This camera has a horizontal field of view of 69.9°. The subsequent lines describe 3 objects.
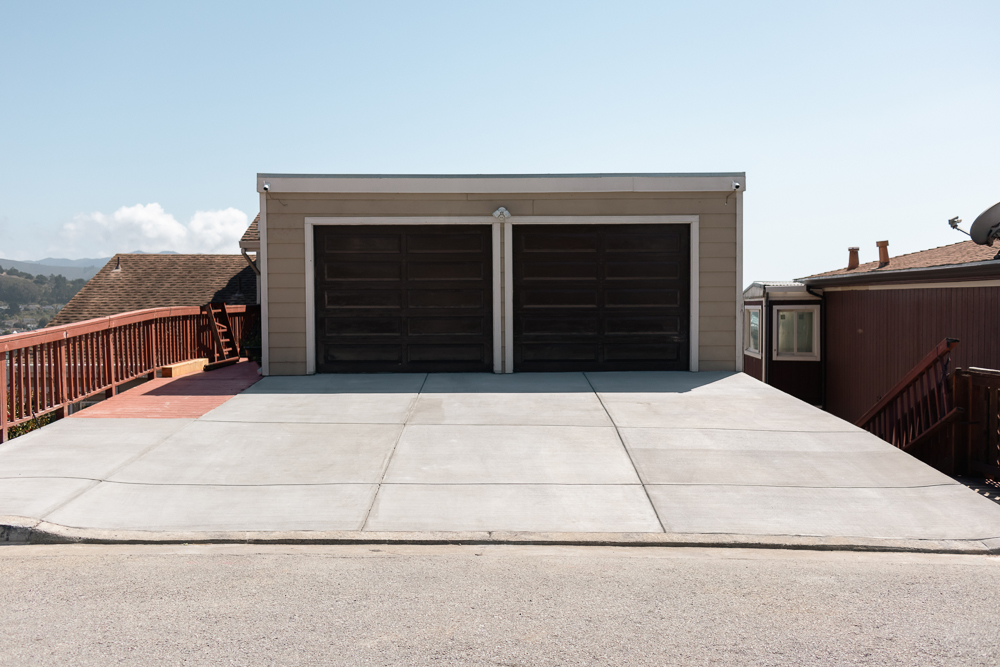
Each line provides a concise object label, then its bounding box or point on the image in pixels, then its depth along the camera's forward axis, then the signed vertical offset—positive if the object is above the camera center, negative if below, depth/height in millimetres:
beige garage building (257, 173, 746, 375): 10328 +548
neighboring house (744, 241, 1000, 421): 11203 -224
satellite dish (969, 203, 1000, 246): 11406 +1358
